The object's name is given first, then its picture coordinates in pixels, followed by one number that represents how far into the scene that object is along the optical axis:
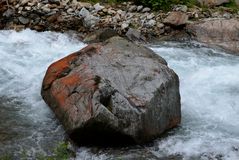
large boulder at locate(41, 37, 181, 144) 6.25
